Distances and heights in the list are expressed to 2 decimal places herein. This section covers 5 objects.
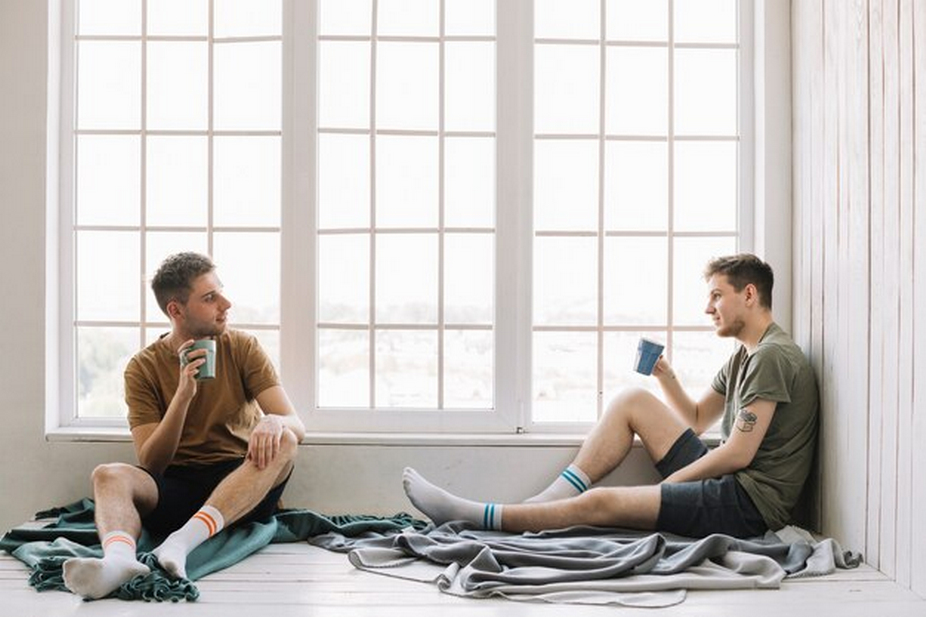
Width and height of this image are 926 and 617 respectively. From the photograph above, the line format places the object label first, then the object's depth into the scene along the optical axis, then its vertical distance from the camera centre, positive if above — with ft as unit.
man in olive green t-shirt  11.80 -1.78
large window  13.82 +1.34
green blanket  9.89 -2.55
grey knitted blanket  10.12 -2.56
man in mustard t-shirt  11.43 -1.42
